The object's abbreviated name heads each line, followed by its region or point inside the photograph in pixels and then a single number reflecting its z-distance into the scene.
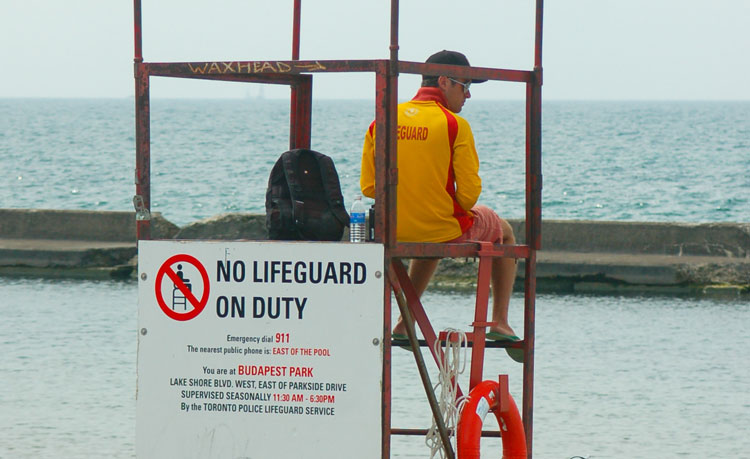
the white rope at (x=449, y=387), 12.90
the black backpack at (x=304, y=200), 12.87
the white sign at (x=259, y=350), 11.98
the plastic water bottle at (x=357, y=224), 12.43
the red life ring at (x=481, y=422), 12.49
